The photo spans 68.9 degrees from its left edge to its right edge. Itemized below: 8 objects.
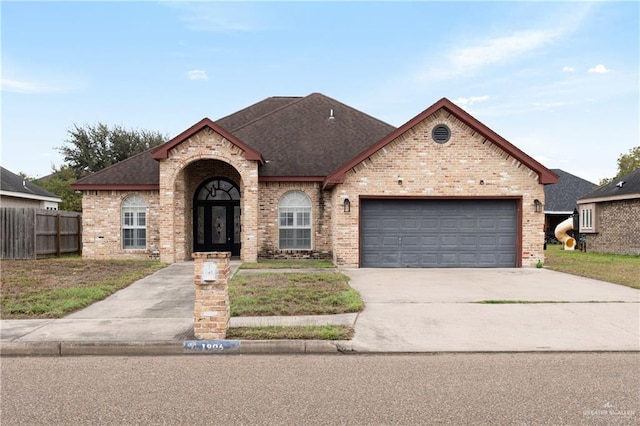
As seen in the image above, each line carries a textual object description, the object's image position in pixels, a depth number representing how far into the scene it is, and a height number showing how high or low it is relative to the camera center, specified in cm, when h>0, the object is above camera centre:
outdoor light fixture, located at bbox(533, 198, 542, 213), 1559 +50
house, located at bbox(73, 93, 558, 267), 1550 +70
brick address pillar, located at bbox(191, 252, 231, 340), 656 -112
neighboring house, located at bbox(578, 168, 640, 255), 2244 +17
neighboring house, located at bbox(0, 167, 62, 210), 2619 +149
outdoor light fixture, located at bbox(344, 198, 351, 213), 1537 +48
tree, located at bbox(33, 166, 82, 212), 3635 +239
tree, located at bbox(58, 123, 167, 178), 4194 +639
